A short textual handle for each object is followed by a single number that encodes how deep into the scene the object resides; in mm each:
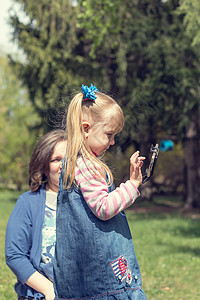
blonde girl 2236
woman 2682
